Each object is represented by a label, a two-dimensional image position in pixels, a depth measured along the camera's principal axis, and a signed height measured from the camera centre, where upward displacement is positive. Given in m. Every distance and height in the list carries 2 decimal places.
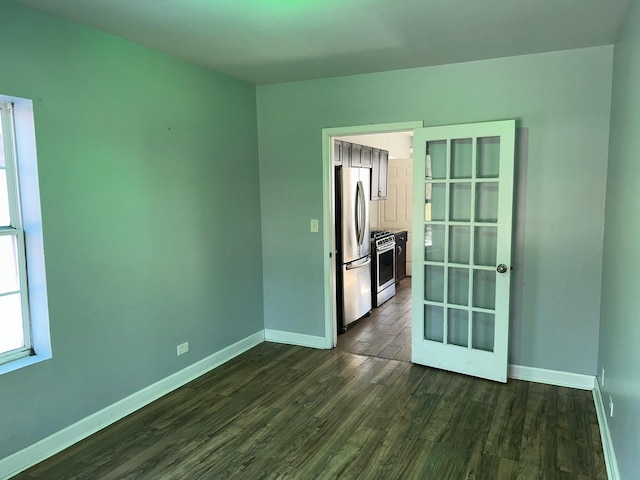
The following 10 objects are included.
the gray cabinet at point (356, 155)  5.28 +0.56
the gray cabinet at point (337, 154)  4.76 +0.51
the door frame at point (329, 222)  4.13 -0.18
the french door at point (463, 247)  3.53 -0.38
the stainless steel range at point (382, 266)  5.90 -0.87
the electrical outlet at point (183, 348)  3.65 -1.16
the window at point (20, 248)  2.57 -0.23
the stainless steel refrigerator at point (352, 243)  4.91 -0.46
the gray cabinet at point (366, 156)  5.65 +0.58
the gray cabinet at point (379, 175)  6.10 +0.39
